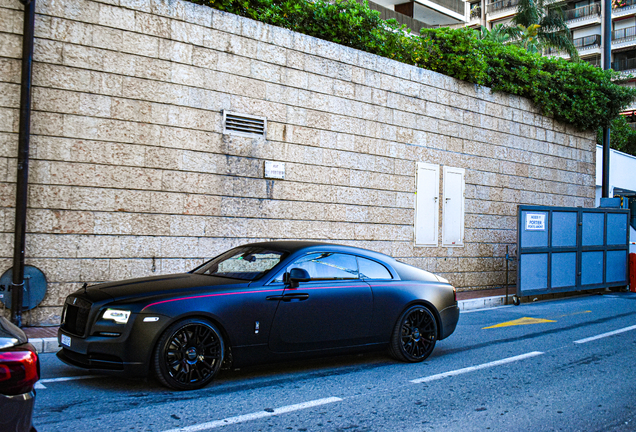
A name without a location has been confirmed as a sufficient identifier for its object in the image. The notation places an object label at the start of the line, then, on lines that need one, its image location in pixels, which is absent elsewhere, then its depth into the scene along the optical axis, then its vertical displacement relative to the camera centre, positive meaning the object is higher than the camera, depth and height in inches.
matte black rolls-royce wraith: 205.3 -34.4
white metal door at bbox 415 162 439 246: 534.0 +24.6
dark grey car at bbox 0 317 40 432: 99.0 -28.6
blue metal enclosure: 518.3 -12.8
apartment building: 1958.7 +732.4
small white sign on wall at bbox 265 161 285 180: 430.0 +42.9
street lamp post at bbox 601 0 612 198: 704.4 +126.0
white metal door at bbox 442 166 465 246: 555.8 +22.9
